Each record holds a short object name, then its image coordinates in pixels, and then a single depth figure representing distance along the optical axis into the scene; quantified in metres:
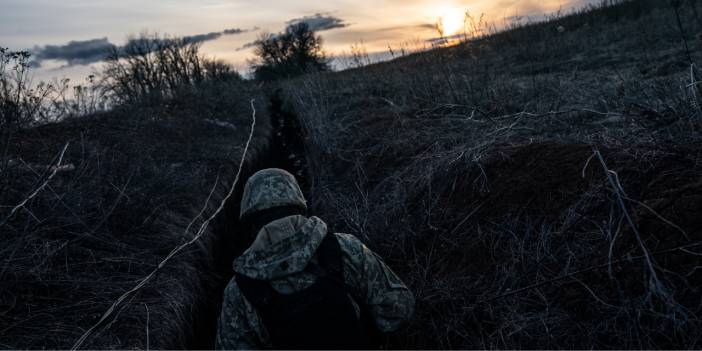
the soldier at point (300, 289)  2.20
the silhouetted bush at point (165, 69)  24.18
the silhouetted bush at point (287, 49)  46.28
